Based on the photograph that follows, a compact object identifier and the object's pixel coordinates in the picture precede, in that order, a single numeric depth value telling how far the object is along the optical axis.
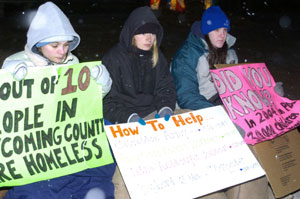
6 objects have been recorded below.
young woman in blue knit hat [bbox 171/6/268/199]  3.27
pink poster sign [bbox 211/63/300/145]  2.76
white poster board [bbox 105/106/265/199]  2.25
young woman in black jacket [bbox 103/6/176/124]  2.92
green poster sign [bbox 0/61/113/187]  2.12
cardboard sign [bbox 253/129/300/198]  2.81
